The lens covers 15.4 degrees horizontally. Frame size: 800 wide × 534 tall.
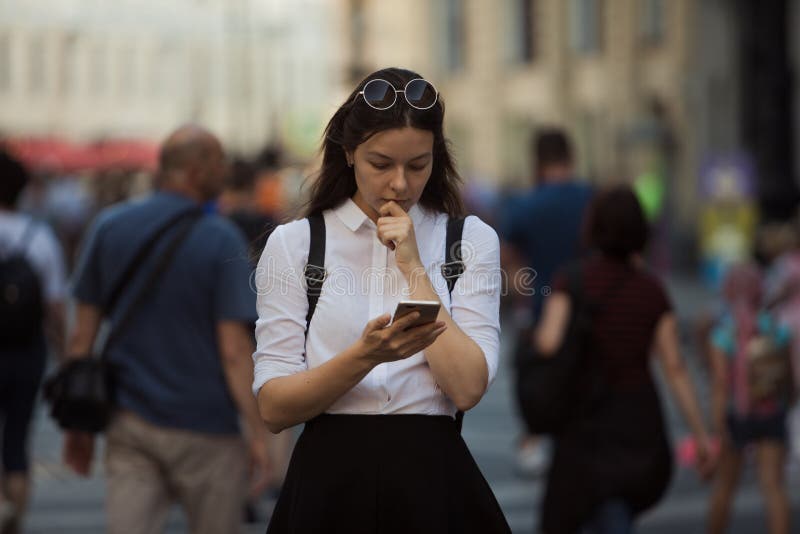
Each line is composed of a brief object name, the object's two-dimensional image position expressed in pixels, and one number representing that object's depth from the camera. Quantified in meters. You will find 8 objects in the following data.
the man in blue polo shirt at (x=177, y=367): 10.38
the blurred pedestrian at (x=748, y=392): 14.35
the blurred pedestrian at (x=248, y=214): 17.63
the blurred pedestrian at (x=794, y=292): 19.71
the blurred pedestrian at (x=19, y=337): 14.16
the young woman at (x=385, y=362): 6.11
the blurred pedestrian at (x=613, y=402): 11.43
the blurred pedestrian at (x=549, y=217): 17.86
